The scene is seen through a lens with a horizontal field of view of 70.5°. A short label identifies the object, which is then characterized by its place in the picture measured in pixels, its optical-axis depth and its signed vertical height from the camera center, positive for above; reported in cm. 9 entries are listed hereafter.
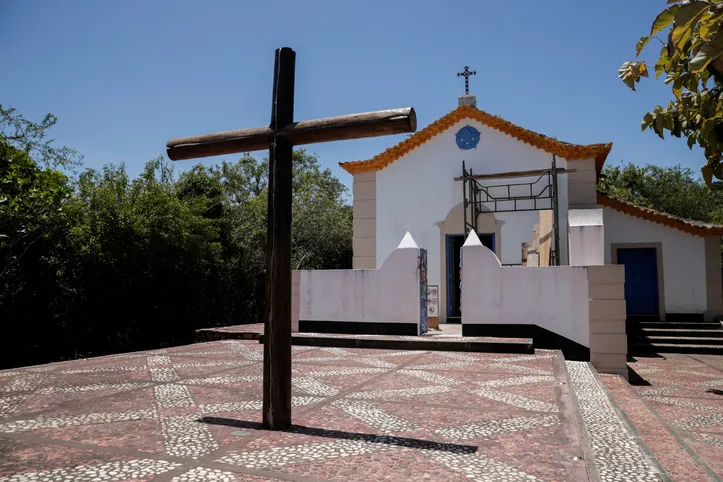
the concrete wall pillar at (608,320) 776 -56
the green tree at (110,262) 1275 +57
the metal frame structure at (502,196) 1267 +225
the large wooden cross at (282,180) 365 +77
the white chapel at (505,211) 1287 +187
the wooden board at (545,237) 1137 +105
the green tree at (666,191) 2872 +547
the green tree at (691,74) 211 +114
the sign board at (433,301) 1131 -42
